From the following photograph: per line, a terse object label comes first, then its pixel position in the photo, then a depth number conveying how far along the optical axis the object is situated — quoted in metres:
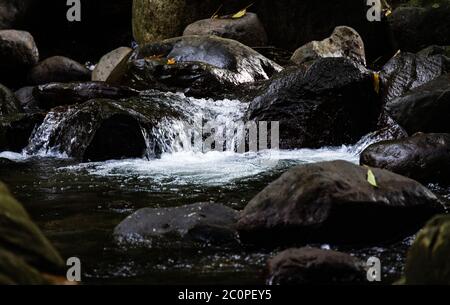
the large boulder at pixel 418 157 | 7.05
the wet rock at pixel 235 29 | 13.88
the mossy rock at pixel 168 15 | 15.22
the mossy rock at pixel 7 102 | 12.16
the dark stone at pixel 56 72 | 15.03
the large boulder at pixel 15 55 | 14.98
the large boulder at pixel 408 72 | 10.08
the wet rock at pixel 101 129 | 9.05
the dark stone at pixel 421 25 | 14.32
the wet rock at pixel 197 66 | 11.31
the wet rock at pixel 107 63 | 14.95
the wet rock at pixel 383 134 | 9.34
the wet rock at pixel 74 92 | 10.95
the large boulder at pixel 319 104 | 9.51
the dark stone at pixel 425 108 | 8.36
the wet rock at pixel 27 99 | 12.95
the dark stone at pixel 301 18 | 14.92
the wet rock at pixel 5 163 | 8.81
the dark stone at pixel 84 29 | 18.28
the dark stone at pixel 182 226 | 4.95
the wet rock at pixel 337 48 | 13.02
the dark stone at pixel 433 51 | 10.73
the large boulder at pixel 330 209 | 4.78
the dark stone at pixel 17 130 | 10.20
